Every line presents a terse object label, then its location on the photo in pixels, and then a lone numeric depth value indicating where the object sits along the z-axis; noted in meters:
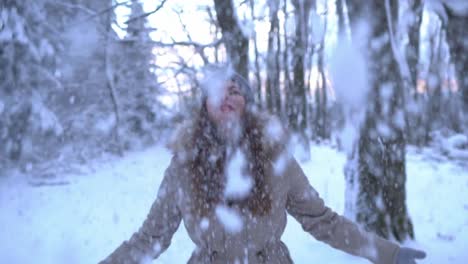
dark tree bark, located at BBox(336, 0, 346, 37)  4.50
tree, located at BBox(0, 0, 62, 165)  9.85
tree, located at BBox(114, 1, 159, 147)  20.11
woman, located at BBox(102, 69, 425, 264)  1.94
